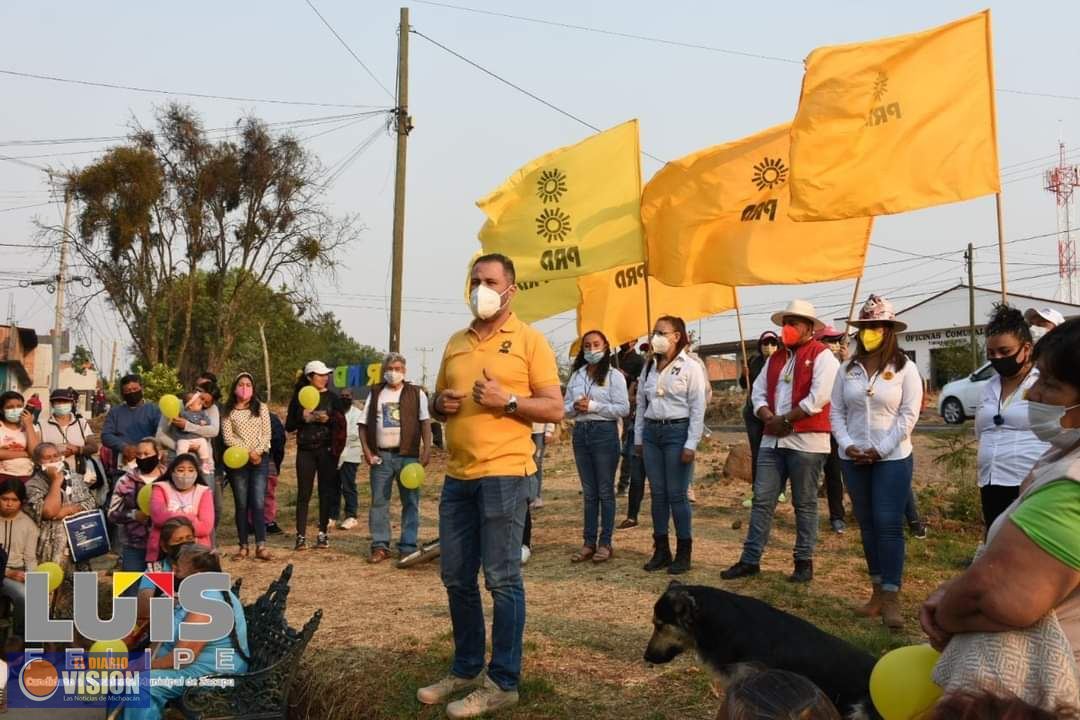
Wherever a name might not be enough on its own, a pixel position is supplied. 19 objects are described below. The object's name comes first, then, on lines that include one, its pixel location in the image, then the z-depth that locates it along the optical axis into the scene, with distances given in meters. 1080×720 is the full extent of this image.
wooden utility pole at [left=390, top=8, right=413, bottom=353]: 16.50
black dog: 3.76
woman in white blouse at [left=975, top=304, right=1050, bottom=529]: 4.93
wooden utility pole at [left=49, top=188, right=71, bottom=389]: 27.56
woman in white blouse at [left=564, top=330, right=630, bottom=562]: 7.76
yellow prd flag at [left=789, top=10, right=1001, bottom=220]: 7.07
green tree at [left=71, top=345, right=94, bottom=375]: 59.16
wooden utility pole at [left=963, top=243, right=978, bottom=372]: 31.55
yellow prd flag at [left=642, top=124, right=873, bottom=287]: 8.98
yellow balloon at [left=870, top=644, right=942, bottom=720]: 2.12
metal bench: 4.40
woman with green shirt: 1.86
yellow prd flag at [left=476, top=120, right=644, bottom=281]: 9.77
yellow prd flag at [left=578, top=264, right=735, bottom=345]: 11.28
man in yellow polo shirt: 4.41
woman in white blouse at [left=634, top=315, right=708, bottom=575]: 7.17
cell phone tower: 40.69
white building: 51.94
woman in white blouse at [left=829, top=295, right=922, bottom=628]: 5.67
